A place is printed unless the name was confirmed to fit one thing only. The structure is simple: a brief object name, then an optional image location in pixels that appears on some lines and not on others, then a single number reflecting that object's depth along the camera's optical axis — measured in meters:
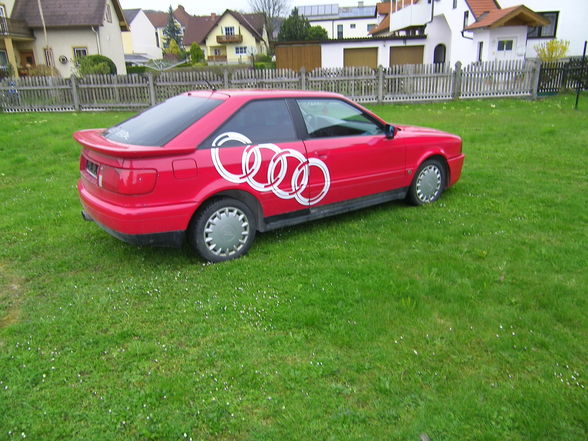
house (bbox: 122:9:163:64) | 58.56
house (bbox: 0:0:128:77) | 31.34
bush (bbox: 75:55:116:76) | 23.69
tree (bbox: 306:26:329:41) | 45.20
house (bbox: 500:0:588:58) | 22.22
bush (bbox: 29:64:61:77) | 25.12
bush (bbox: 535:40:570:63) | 20.83
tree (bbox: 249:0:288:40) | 64.56
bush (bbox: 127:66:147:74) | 37.83
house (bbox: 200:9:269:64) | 57.44
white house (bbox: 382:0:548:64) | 21.27
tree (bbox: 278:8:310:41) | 44.62
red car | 4.00
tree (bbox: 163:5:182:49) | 81.00
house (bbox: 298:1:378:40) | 61.12
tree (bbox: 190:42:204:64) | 47.81
